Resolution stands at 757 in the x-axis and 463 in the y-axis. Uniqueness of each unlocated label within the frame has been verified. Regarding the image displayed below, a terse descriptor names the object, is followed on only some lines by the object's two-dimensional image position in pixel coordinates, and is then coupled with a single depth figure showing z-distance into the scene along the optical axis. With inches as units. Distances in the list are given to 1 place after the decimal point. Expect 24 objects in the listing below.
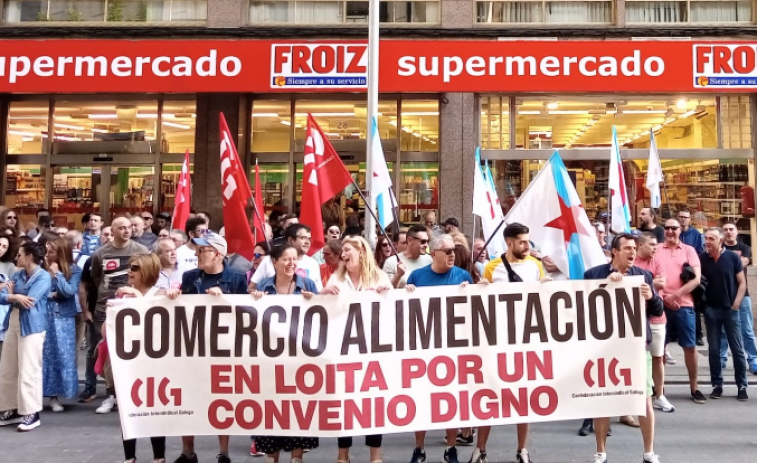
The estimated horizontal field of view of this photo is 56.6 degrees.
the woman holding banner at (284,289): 208.2
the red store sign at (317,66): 491.2
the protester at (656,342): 260.1
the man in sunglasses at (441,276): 219.5
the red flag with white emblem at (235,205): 263.4
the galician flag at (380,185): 331.8
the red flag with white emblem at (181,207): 354.3
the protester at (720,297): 313.9
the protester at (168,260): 289.9
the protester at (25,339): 262.7
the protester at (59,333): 286.4
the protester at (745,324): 343.3
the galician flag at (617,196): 346.3
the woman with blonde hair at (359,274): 211.6
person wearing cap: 216.7
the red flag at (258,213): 287.3
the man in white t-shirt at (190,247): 307.6
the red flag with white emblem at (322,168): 299.0
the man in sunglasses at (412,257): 257.0
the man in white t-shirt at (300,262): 243.6
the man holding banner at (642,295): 210.7
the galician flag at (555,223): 231.9
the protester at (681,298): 308.3
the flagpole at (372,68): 383.3
